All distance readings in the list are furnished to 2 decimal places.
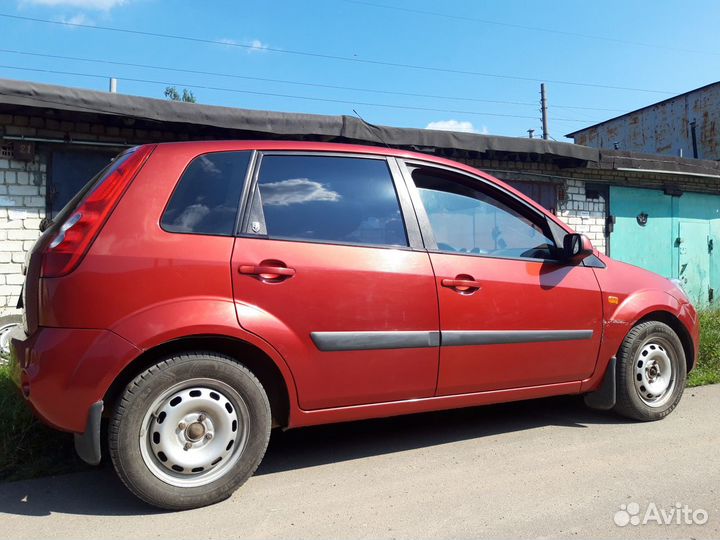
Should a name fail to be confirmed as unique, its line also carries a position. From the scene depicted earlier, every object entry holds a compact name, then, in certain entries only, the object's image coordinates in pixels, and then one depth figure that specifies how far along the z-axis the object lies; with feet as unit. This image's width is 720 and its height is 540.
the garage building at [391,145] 20.16
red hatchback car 8.49
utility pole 94.12
